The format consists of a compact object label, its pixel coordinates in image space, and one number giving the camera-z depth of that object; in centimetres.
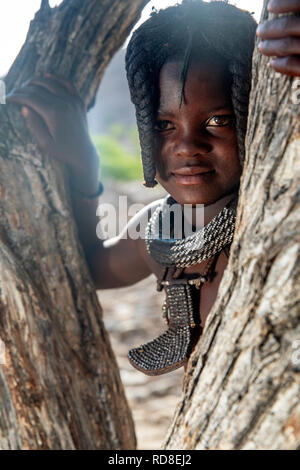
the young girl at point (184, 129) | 120
